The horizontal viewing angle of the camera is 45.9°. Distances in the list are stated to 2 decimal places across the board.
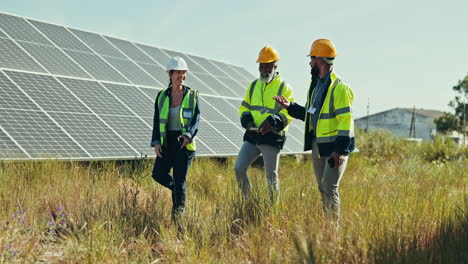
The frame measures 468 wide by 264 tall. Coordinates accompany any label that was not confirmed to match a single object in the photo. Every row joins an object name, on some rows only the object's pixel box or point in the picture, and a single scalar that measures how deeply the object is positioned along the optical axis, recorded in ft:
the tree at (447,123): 148.97
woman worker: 21.35
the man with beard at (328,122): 18.52
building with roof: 192.65
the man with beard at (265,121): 22.48
